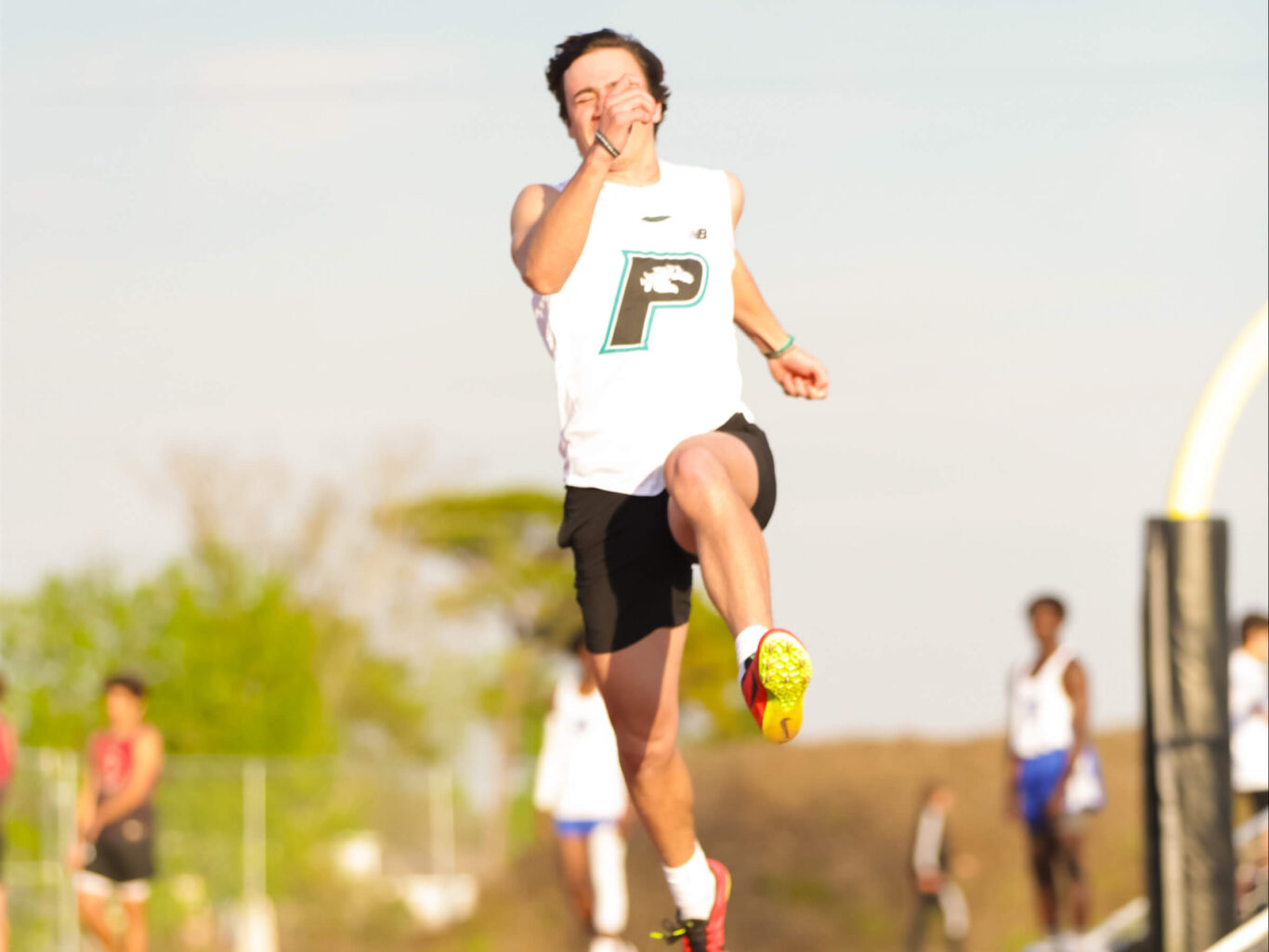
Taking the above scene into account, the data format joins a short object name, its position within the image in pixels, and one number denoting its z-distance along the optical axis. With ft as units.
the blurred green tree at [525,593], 179.01
